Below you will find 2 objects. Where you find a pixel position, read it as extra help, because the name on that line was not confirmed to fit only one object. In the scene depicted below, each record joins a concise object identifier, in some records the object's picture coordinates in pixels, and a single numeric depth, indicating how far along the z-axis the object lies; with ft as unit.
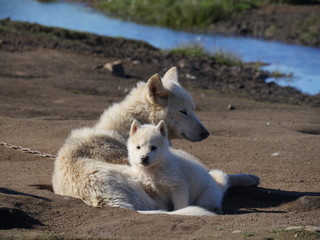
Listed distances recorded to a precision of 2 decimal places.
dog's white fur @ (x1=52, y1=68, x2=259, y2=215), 43.16
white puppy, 44.32
